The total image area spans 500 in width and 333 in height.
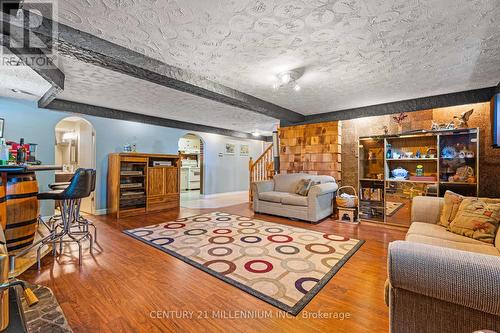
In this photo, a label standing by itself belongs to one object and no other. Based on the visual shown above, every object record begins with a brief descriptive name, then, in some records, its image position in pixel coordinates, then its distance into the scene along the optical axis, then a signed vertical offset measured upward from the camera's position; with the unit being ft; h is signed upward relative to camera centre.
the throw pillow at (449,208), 7.25 -1.36
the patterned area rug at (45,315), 4.66 -3.45
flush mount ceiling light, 9.48 +3.91
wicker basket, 13.57 -2.17
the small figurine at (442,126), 11.53 +2.22
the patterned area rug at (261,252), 6.26 -3.38
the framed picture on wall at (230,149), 25.18 +1.99
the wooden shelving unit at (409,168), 11.10 -0.05
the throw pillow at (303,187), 14.03 -1.32
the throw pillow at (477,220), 6.05 -1.52
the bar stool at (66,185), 9.06 -1.00
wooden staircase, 21.30 -0.18
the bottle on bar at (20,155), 9.38 +0.40
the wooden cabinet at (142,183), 14.73 -1.28
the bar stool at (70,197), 7.82 -1.14
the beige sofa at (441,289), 3.00 -1.78
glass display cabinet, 13.28 -0.70
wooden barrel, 7.45 -1.58
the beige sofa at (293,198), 13.07 -2.01
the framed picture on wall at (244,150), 27.20 +2.01
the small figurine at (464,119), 11.48 +2.56
